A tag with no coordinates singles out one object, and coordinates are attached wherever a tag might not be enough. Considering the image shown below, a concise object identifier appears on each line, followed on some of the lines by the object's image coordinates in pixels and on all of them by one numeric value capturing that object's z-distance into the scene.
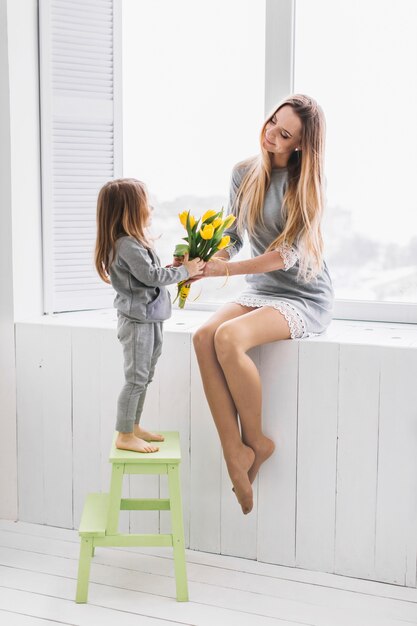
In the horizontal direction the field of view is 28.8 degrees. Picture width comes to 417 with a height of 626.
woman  2.30
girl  2.20
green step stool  2.22
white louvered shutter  2.82
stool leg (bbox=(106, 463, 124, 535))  2.22
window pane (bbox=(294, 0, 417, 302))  2.60
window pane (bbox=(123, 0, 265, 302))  2.79
